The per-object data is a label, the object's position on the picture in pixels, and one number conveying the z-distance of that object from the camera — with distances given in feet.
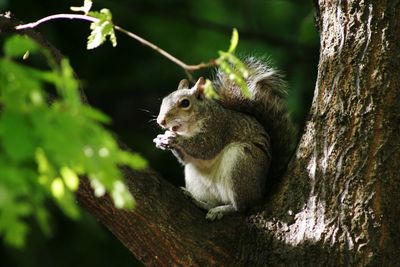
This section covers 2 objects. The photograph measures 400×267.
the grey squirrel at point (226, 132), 22.25
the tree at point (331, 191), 17.81
